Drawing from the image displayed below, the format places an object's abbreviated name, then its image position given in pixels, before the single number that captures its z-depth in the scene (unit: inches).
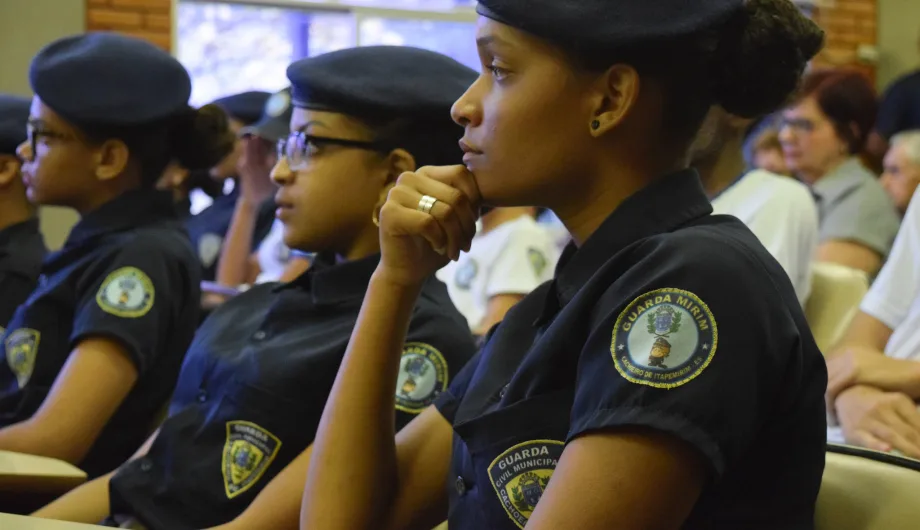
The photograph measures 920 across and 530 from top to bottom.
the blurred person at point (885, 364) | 64.5
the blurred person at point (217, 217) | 177.1
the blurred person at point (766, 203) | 95.5
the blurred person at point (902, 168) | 159.5
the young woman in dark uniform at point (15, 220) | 103.3
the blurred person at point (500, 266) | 125.3
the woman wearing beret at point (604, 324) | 36.3
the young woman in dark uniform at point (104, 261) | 79.8
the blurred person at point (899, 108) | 200.1
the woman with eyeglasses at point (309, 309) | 65.4
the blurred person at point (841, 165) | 143.6
